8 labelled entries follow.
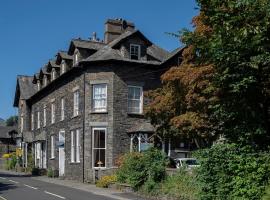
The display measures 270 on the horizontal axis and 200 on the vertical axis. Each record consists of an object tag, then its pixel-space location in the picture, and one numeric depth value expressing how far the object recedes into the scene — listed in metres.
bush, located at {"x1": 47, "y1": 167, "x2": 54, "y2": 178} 40.71
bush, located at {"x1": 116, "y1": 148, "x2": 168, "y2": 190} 23.08
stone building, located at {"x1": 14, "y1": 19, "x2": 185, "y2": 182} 32.97
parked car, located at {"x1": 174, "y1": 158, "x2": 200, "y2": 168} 29.73
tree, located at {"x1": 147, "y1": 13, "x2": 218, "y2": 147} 19.14
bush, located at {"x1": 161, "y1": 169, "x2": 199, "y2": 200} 19.51
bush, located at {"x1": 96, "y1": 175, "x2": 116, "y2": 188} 28.69
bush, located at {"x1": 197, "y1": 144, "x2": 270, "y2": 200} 15.84
